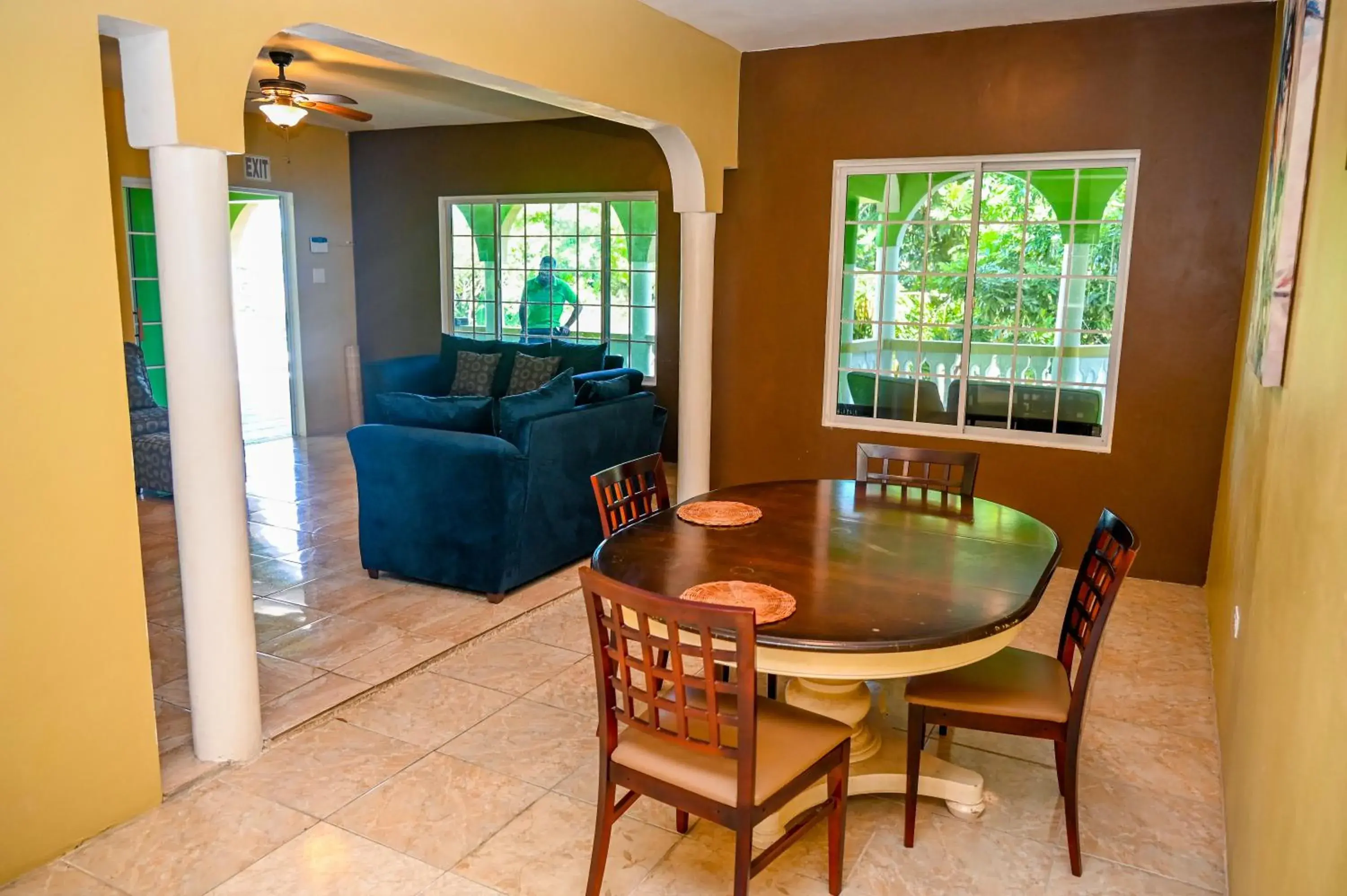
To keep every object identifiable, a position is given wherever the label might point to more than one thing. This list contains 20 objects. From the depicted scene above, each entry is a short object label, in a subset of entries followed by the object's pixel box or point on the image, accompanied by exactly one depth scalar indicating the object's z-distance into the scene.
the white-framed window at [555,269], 7.51
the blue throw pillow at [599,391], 4.96
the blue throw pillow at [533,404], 4.23
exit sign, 7.40
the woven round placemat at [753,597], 2.19
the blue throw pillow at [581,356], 6.98
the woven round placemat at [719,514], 2.97
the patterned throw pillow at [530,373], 7.00
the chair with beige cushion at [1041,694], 2.39
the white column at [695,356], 5.47
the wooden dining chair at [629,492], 3.02
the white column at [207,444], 2.59
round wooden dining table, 2.12
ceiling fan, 5.09
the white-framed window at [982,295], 4.82
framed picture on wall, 2.43
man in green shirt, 7.89
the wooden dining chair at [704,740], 1.93
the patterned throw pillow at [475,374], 7.25
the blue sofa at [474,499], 4.21
